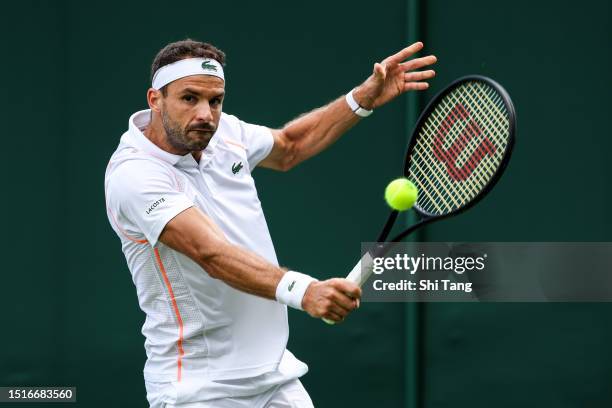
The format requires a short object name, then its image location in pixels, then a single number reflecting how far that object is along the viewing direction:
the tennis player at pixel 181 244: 7.06
